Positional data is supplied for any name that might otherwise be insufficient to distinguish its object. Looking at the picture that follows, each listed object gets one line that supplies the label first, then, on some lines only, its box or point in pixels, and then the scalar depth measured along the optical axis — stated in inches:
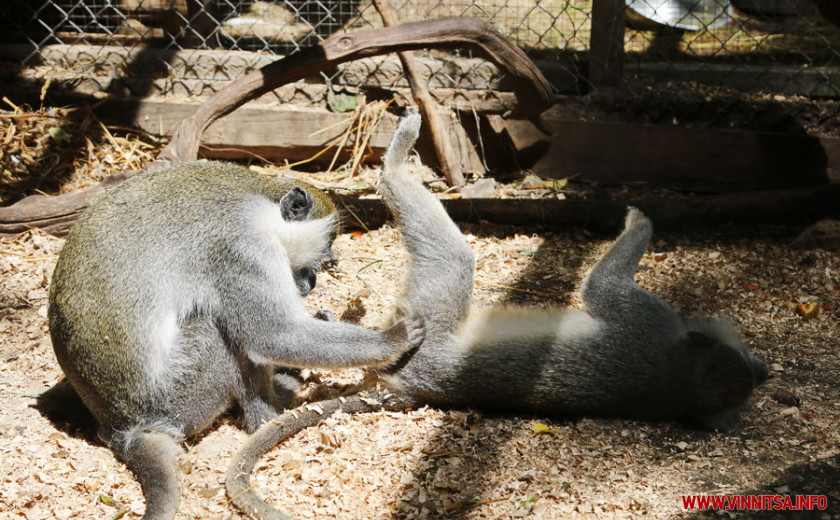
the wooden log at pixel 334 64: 211.8
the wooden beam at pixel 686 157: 245.6
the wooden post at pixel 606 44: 264.8
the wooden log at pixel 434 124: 259.3
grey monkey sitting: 136.4
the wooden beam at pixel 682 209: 226.5
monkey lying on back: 146.4
